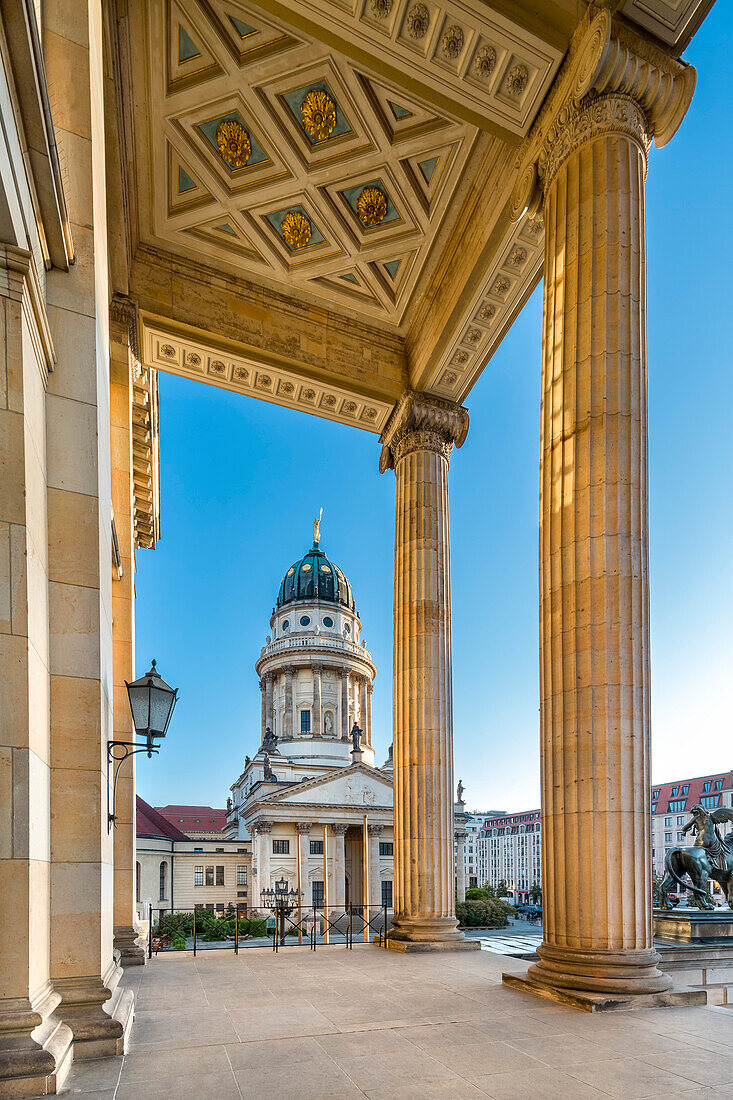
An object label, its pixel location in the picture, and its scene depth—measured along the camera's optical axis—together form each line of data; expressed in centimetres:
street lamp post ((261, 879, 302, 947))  6314
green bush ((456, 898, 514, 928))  3959
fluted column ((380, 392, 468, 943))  1666
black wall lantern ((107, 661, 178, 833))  1078
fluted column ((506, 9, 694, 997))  935
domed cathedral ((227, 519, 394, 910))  7825
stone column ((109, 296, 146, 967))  1404
